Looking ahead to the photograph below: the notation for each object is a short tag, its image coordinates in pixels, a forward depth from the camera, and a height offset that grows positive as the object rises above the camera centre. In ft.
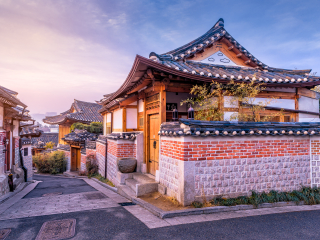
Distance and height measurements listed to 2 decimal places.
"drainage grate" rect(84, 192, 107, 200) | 26.43 -8.48
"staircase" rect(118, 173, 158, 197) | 22.98 -6.51
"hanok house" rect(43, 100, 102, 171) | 61.57 +1.85
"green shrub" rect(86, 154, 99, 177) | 46.44 -8.17
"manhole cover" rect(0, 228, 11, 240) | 14.54 -7.22
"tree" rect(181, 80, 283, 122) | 25.80 +3.06
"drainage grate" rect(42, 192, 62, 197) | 29.71 -9.23
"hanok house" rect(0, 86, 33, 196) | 29.93 -3.26
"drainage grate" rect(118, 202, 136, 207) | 21.94 -7.78
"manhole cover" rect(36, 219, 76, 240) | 14.46 -7.20
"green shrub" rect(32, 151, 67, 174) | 67.97 -11.02
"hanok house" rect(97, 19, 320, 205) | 19.36 -0.54
